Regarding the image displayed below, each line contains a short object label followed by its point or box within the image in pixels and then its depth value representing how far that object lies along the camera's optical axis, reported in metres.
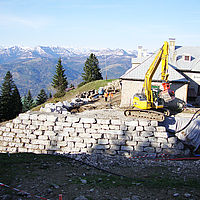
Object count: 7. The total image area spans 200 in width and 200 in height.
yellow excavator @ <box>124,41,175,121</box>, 15.14
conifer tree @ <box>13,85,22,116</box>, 52.40
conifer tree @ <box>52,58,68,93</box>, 58.97
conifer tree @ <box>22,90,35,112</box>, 71.06
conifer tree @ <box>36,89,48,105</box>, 71.69
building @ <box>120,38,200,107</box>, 21.34
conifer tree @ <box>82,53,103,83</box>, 61.92
